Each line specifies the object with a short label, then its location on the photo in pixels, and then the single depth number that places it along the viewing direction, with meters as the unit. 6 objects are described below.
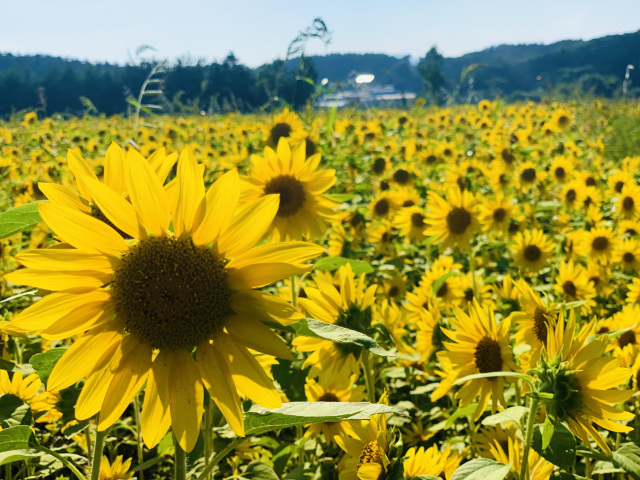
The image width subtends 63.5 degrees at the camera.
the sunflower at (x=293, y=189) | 1.85
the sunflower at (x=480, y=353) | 1.42
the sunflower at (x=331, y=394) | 1.56
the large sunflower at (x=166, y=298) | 0.77
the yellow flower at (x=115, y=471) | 1.50
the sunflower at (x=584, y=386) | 1.02
